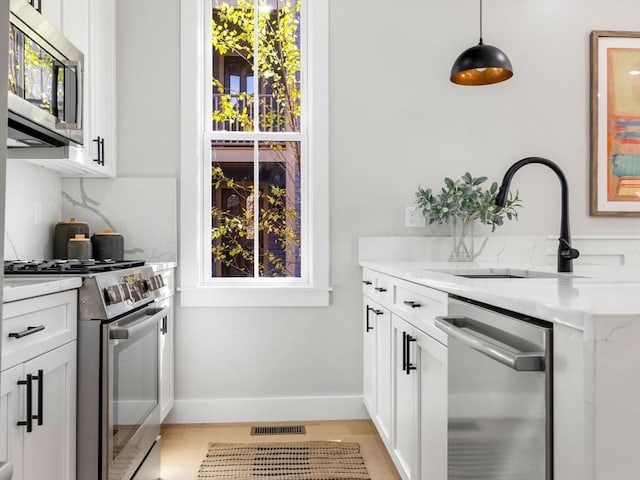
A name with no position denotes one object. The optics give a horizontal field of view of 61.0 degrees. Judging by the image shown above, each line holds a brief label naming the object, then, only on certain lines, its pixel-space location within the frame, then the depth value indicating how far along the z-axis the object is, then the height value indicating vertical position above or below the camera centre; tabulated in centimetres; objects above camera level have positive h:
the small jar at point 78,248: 252 -6
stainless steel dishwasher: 92 -32
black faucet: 179 +3
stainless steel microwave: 166 +52
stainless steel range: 163 -43
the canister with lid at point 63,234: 267 +1
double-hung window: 311 +54
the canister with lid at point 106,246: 270 -5
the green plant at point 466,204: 282 +17
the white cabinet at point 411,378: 158 -50
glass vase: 281 -2
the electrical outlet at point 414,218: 308 +11
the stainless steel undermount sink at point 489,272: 206 -14
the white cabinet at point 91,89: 221 +73
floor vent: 286 -103
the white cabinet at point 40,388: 129 -39
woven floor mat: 235 -103
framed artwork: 313 +70
